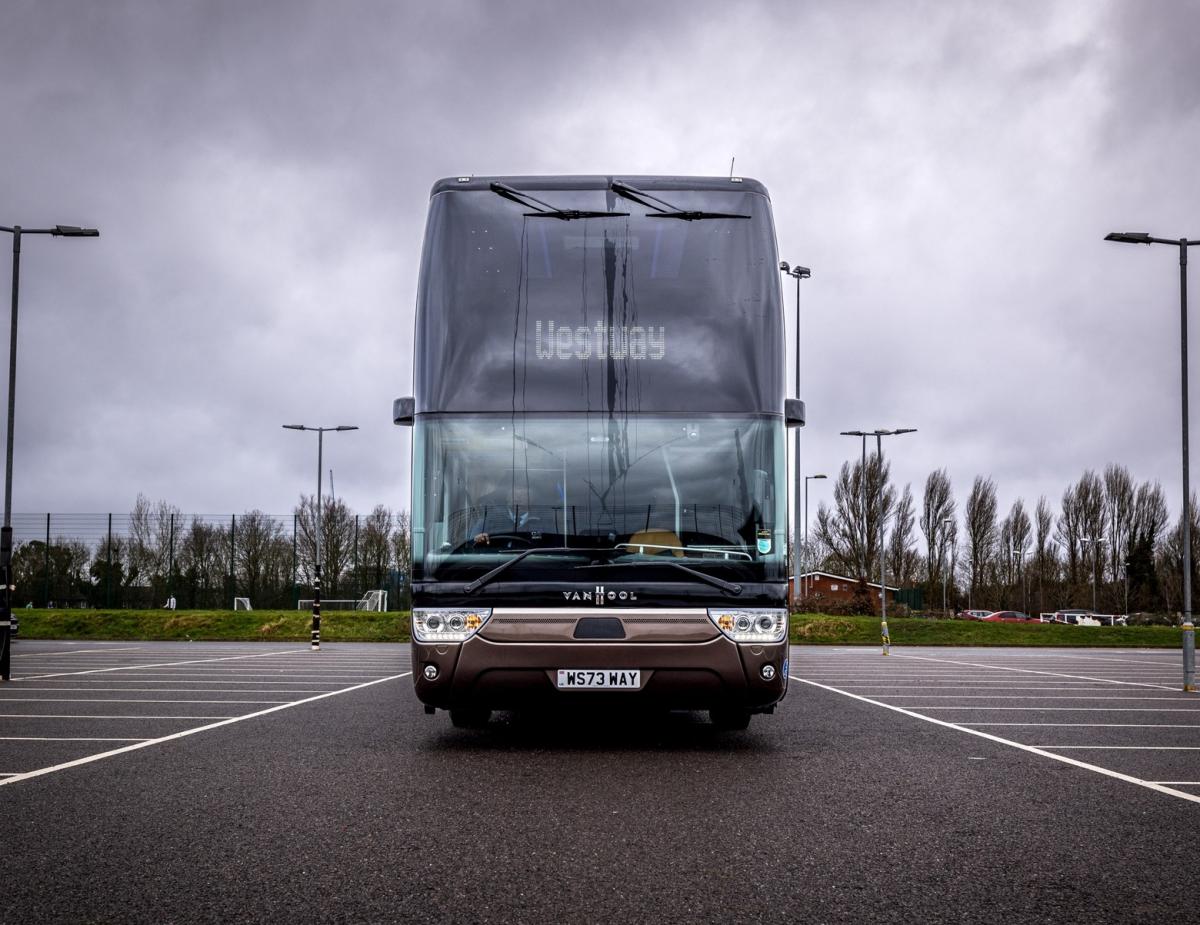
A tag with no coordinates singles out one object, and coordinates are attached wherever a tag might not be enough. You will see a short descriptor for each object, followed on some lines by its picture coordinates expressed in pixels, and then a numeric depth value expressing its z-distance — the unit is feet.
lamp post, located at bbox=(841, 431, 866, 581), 197.98
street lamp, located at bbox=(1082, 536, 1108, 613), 238.07
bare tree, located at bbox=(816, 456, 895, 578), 200.34
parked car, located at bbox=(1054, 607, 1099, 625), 204.95
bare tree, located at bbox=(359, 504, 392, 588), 139.33
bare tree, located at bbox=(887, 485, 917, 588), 234.79
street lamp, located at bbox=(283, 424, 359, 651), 80.69
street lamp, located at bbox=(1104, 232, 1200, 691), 49.26
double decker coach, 24.61
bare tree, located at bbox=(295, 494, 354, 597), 132.16
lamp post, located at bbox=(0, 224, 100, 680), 46.78
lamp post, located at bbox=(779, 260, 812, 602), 116.98
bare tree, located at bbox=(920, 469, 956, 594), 241.76
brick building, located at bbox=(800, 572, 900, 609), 134.36
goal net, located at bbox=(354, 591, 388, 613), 133.80
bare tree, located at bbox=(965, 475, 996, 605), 246.88
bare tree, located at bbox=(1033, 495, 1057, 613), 246.47
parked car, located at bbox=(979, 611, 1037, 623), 214.07
